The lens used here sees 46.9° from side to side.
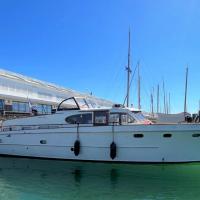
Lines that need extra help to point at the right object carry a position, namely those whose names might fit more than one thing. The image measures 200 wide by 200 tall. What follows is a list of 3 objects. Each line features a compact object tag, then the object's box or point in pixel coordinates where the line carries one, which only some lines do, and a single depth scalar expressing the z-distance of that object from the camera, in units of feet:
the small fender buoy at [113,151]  36.14
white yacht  34.62
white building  77.54
